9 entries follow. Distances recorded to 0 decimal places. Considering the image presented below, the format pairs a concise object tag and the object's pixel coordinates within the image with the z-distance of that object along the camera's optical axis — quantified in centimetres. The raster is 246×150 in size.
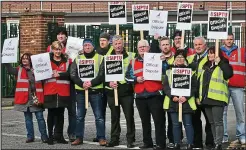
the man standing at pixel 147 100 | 1002
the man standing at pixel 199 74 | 1002
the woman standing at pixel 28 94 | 1082
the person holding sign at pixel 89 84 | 1050
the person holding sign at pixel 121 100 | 1040
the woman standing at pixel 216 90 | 969
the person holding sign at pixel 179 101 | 978
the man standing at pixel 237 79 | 1025
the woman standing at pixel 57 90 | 1066
